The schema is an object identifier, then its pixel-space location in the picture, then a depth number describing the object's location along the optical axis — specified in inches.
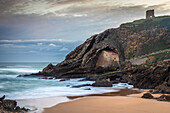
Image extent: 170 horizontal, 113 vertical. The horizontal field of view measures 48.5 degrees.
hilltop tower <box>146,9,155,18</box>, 3063.5
